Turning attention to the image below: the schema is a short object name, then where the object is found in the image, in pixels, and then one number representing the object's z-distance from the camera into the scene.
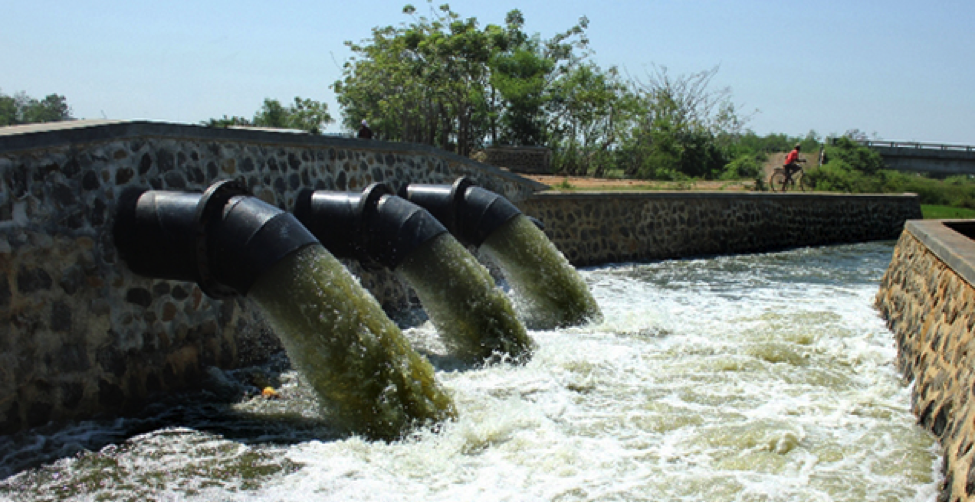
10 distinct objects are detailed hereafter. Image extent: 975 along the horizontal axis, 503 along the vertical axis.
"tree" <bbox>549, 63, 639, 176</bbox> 27.41
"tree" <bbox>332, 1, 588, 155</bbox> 27.09
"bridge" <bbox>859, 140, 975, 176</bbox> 42.84
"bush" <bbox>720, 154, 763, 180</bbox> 25.27
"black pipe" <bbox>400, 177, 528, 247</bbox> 8.70
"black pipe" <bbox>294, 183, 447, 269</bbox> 7.06
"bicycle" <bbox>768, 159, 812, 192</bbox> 21.38
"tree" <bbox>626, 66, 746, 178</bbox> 26.47
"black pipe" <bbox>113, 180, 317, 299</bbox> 5.18
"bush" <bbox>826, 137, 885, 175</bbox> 30.80
